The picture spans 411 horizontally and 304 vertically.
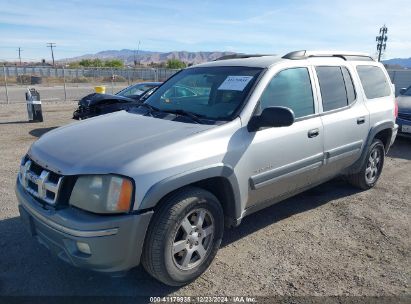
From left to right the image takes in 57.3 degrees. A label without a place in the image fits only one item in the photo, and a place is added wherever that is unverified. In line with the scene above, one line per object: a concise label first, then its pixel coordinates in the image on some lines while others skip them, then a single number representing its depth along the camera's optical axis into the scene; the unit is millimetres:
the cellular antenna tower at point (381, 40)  41072
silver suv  2652
